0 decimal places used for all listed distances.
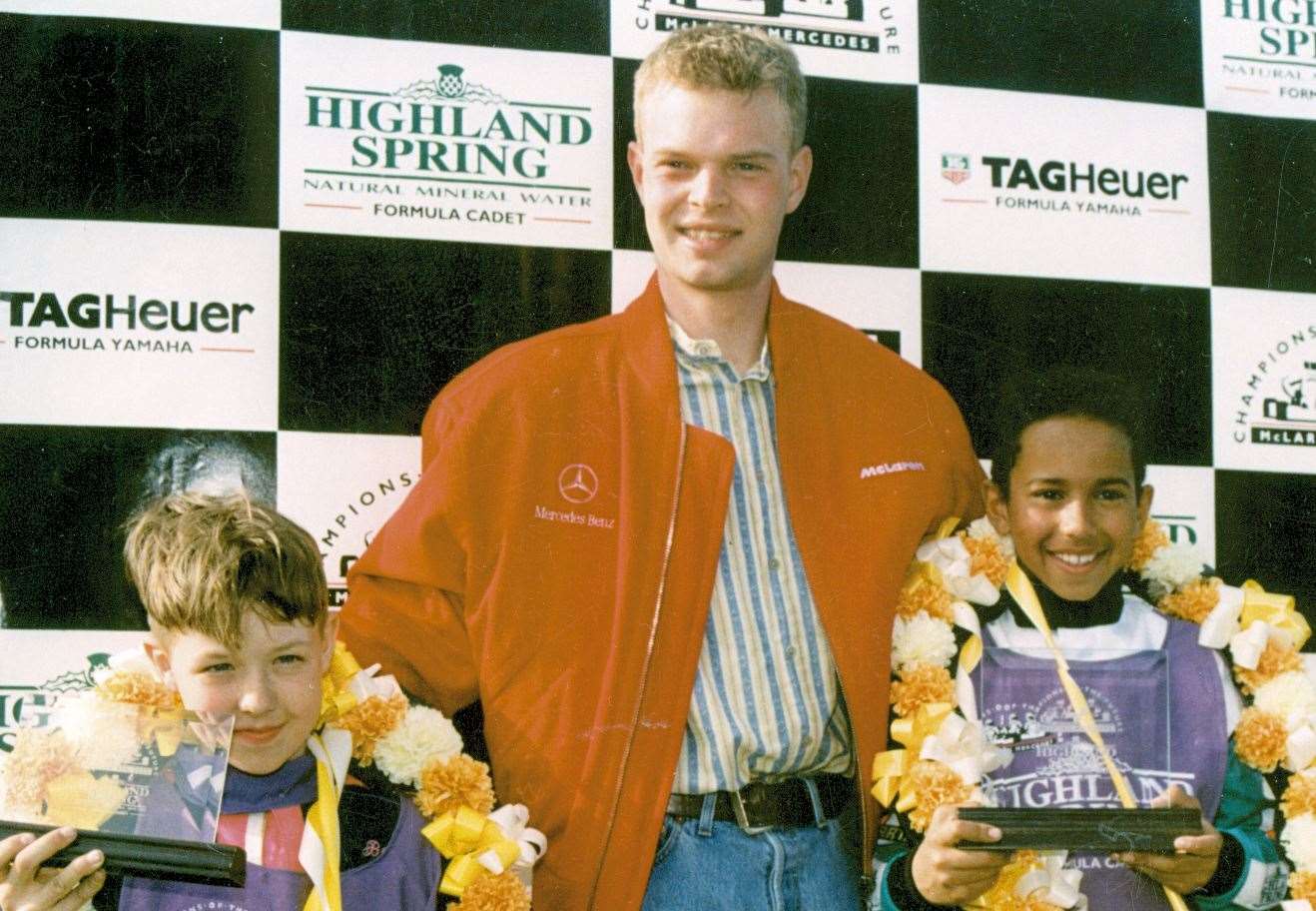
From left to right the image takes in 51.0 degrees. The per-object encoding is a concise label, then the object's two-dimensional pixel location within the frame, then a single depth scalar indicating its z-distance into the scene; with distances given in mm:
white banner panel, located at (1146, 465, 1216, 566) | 3262
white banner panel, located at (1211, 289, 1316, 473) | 3314
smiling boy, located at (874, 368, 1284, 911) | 2549
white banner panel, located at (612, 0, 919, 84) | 3090
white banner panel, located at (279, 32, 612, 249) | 2934
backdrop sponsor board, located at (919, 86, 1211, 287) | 3250
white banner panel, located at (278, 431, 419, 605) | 2893
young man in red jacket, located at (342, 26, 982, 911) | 2492
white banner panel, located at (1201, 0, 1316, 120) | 3379
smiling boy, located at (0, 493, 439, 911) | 2199
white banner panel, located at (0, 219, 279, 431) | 2809
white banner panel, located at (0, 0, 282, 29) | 2850
